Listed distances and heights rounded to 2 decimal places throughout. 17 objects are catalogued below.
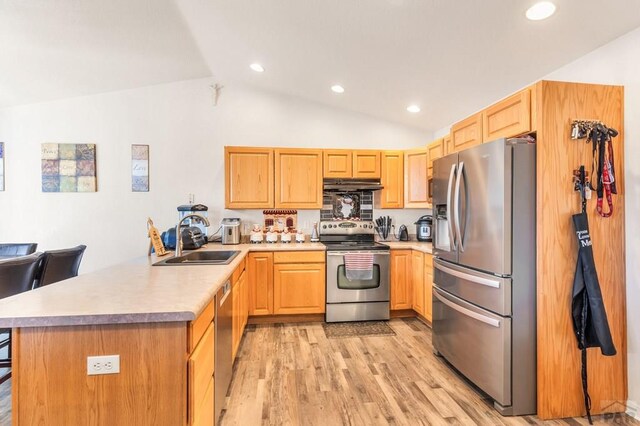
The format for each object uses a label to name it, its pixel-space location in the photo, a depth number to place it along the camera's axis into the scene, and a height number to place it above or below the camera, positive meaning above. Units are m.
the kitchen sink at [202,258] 2.20 -0.40
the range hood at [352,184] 3.69 +0.34
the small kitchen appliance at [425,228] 3.78 -0.23
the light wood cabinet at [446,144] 2.95 +0.68
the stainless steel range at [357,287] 3.31 -0.86
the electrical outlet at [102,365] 1.05 -0.55
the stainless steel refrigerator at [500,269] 1.81 -0.37
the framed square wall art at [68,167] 3.60 +0.54
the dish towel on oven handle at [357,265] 3.30 -0.61
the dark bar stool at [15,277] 1.80 -0.42
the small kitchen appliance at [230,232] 3.57 -0.26
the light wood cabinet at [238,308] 2.29 -0.85
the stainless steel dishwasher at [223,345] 1.64 -0.83
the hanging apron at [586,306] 1.68 -0.56
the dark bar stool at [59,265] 2.14 -0.42
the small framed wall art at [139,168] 3.70 +0.54
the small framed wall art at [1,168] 3.56 +0.53
